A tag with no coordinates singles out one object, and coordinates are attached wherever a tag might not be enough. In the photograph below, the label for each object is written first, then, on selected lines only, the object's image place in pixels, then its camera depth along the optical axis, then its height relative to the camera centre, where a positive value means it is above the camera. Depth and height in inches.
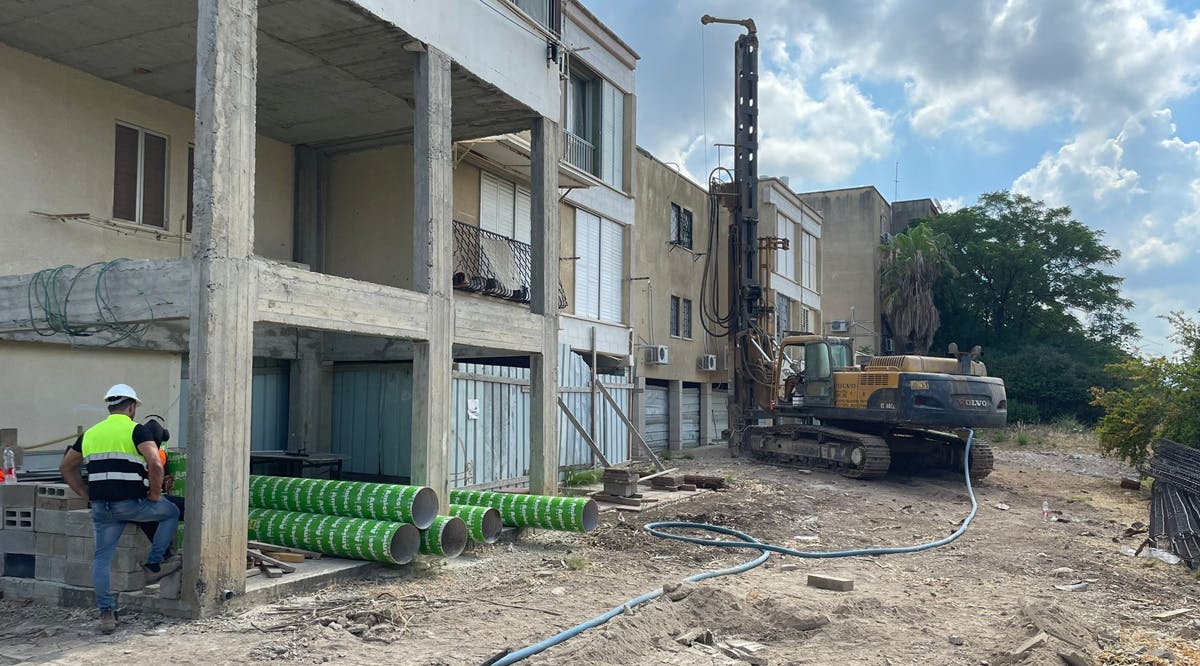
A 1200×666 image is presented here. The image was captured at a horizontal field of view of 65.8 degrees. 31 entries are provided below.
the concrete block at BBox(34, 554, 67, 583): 313.1 -65.5
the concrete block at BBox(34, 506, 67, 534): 314.2 -49.4
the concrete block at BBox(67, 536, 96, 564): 307.0 -57.5
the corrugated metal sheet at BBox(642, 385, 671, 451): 960.3 -41.3
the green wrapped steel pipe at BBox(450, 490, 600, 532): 438.9 -63.1
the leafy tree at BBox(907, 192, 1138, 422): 1825.8 +194.8
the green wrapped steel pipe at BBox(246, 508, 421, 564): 354.0 -61.4
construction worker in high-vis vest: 287.7 -33.3
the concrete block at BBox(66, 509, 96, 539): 309.3 -49.6
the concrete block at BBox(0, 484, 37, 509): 321.7 -41.7
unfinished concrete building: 309.0 +79.3
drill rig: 688.4 -7.0
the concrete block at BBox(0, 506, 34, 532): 321.7 -49.9
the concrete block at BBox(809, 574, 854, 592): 357.4 -78.7
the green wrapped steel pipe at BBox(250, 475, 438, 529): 370.0 -49.5
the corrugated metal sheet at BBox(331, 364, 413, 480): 580.4 -25.8
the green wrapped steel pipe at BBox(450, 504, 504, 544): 412.5 -64.1
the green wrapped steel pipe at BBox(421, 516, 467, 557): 378.6 -65.8
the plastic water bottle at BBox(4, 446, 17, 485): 372.8 -36.0
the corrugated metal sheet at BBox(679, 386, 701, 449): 1049.5 -44.2
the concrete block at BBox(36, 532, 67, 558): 313.7 -57.5
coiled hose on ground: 258.5 -76.5
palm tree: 1679.4 +172.6
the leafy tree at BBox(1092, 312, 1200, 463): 717.3 -18.4
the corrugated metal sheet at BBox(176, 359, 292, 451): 556.1 -17.6
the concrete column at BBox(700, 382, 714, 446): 1085.8 -37.5
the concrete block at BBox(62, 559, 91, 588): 307.1 -66.0
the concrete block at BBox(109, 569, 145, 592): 300.5 -66.5
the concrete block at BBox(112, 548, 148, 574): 299.9 -59.6
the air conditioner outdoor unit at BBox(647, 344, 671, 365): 922.7 +24.8
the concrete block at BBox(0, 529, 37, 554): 320.5 -57.9
